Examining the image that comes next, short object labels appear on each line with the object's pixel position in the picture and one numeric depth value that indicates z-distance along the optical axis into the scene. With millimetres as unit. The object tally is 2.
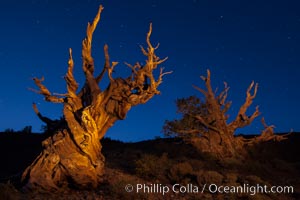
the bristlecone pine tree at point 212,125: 20172
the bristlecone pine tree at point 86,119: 10891
